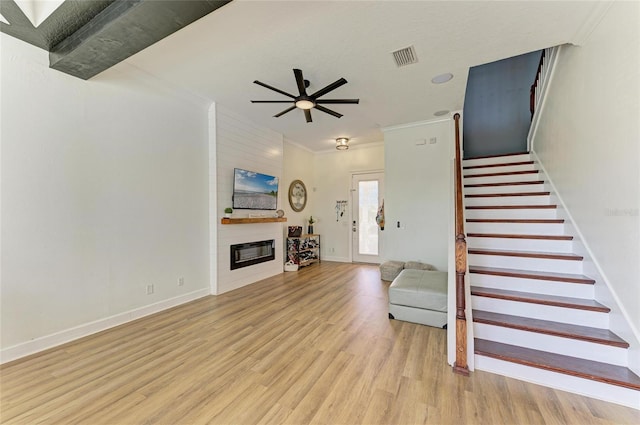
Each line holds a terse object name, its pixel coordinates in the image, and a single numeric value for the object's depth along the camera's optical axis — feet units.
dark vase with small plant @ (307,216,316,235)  22.58
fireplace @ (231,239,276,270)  14.87
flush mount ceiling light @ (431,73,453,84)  10.91
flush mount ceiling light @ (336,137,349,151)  18.90
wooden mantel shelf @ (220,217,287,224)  13.89
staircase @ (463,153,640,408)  6.15
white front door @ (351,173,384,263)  21.30
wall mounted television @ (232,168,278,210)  14.89
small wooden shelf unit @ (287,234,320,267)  19.53
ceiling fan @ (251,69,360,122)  9.53
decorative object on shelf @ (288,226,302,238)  19.94
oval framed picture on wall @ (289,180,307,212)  20.83
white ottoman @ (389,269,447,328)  9.49
